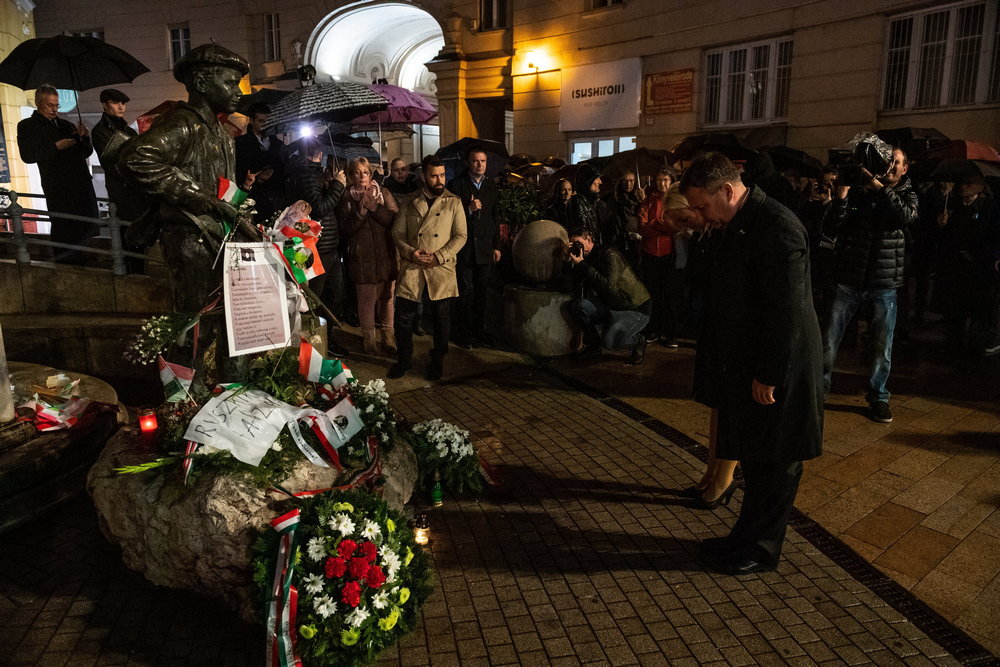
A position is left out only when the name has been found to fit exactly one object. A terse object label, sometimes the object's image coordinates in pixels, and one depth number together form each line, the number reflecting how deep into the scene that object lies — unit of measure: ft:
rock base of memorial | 10.48
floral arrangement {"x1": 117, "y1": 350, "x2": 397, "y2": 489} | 11.05
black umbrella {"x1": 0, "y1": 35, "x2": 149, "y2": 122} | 24.64
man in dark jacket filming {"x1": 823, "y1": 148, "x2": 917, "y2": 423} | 18.33
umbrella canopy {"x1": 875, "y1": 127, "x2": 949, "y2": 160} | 31.73
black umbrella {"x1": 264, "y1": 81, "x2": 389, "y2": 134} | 24.79
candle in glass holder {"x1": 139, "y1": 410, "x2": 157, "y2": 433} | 11.91
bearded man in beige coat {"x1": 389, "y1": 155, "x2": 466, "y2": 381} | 22.18
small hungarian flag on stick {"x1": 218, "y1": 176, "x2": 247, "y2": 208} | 11.71
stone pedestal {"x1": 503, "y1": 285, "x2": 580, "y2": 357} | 24.64
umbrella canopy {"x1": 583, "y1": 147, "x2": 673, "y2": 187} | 32.78
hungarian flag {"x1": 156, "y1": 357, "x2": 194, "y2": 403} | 12.03
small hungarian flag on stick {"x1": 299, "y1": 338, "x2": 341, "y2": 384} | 13.23
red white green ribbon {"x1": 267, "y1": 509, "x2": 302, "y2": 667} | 9.37
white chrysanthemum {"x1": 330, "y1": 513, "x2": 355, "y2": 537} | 10.14
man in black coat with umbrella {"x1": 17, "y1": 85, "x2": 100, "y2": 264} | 24.49
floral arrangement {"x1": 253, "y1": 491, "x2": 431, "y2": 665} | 9.49
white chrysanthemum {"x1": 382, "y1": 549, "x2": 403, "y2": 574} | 10.11
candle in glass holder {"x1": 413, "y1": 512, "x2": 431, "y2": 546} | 13.07
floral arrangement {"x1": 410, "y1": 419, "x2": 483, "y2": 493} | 14.47
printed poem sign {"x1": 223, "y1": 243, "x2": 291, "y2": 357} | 11.68
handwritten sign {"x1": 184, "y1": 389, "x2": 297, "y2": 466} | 11.06
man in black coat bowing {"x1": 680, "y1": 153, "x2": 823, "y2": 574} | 10.89
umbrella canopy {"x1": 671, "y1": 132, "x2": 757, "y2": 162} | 33.32
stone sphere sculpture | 24.79
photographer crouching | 23.81
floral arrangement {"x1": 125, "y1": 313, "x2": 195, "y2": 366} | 11.94
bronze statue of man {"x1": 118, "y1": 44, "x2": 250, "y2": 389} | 11.16
